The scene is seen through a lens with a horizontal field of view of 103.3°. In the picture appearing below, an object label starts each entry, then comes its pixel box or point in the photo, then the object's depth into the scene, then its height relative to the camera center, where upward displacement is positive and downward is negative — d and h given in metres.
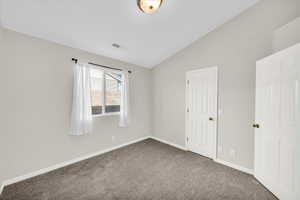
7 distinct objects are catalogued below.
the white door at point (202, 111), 2.68 -0.29
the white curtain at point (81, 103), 2.41 -0.08
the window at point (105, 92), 2.91 +0.20
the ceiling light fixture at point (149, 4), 1.34 +1.10
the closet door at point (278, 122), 1.41 -0.31
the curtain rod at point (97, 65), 2.44 +0.81
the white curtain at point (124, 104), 3.25 -0.14
